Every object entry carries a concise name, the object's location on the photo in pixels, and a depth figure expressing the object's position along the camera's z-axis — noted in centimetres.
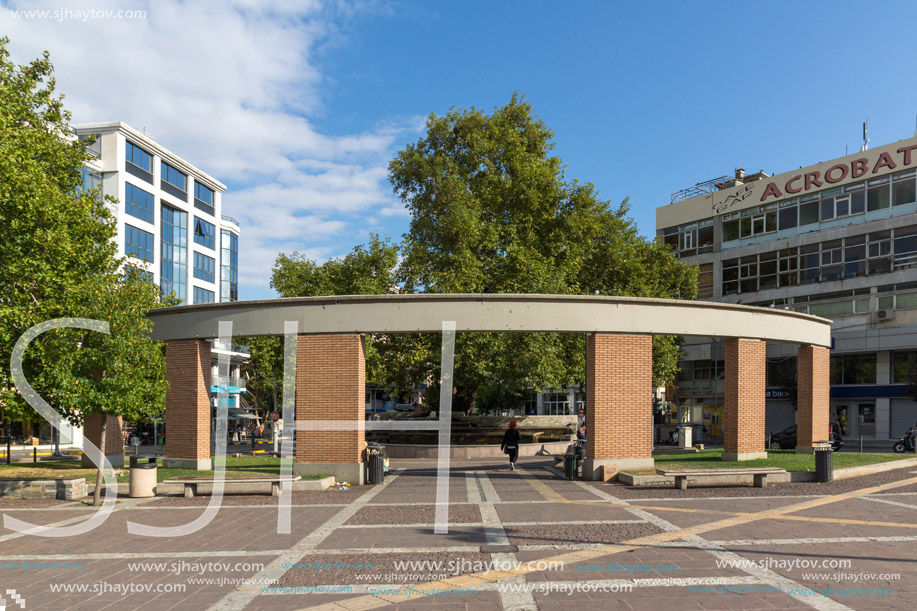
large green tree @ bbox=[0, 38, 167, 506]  1543
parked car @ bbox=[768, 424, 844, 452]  3200
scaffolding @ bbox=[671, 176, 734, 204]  5140
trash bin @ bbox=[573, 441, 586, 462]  1891
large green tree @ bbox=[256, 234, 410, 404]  3272
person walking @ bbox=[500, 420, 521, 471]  2089
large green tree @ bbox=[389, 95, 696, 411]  3069
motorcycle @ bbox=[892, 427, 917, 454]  3050
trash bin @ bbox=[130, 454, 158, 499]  1559
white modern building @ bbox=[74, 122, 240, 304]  4562
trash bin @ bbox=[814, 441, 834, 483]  1767
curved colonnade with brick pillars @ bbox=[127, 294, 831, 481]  1775
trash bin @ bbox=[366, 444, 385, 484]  1792
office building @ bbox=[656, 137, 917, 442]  3809
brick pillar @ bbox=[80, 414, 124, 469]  2000
